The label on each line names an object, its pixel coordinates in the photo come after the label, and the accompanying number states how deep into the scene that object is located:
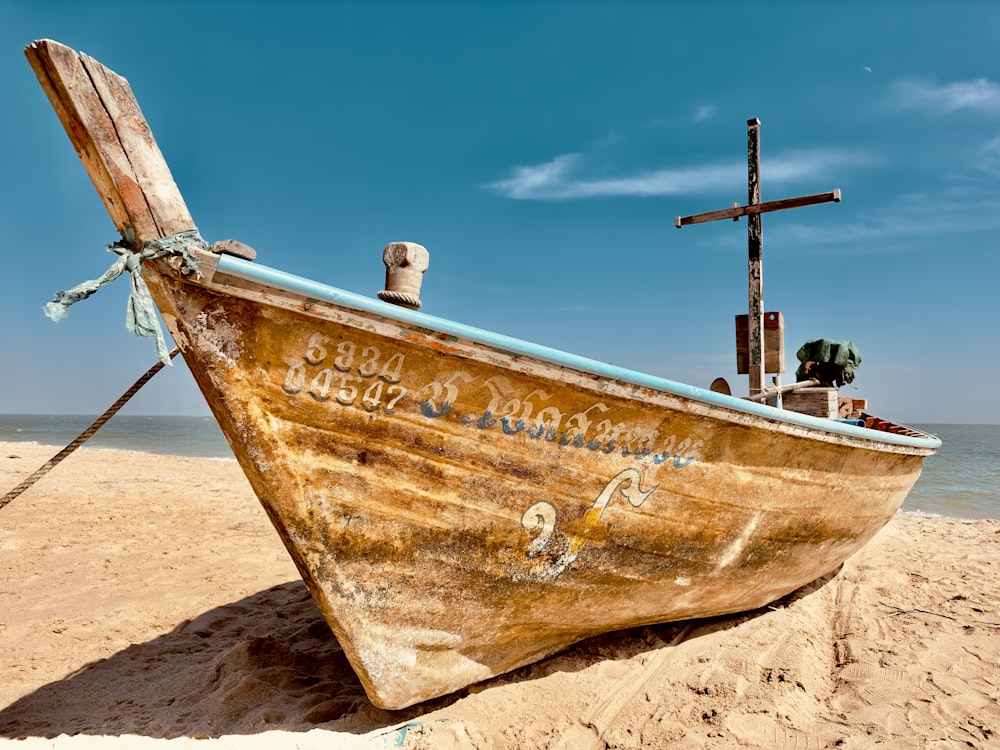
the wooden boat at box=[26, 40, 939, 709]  2.12
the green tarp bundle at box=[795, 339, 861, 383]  6.48
